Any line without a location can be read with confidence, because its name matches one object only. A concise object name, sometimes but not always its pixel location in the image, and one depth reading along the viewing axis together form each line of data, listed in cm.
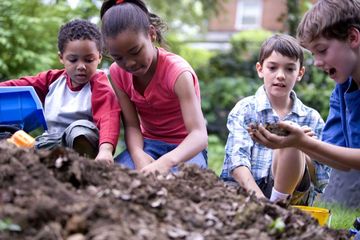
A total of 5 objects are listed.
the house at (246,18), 2025
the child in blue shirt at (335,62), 251
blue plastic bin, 313
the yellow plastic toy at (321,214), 241
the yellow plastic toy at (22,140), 245
